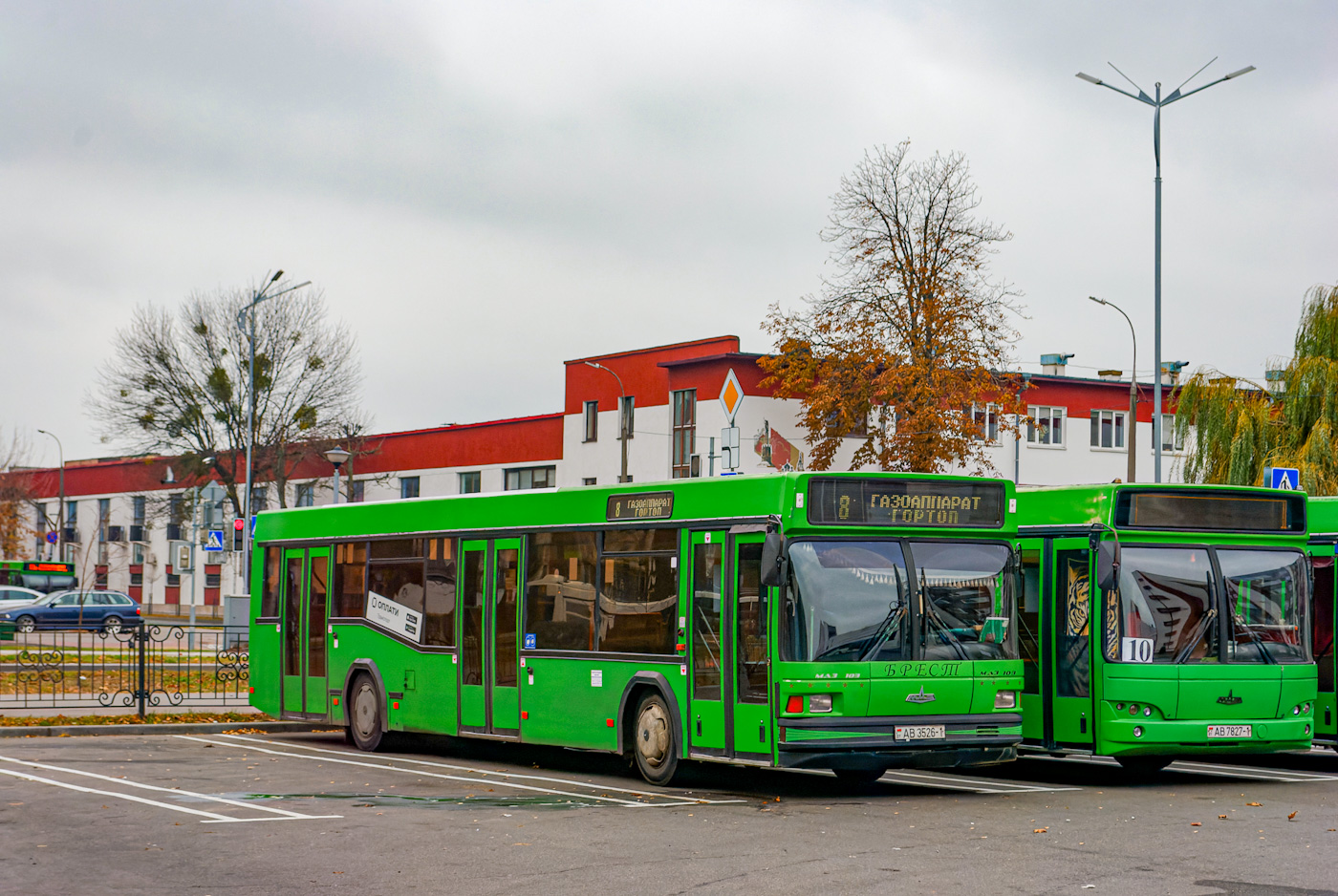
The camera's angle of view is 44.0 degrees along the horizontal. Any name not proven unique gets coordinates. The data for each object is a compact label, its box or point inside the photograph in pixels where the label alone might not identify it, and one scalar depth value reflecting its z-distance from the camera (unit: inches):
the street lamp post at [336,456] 1470.2
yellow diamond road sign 1041.5
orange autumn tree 1856.5
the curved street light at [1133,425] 1675.7
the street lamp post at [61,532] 3245.6
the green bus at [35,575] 2645.2
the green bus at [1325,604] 651.5
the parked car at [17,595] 2266.2
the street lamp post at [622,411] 2354.8
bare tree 2466.8
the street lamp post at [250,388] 2141.5
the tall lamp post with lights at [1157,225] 1305.4
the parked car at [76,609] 2166.6
